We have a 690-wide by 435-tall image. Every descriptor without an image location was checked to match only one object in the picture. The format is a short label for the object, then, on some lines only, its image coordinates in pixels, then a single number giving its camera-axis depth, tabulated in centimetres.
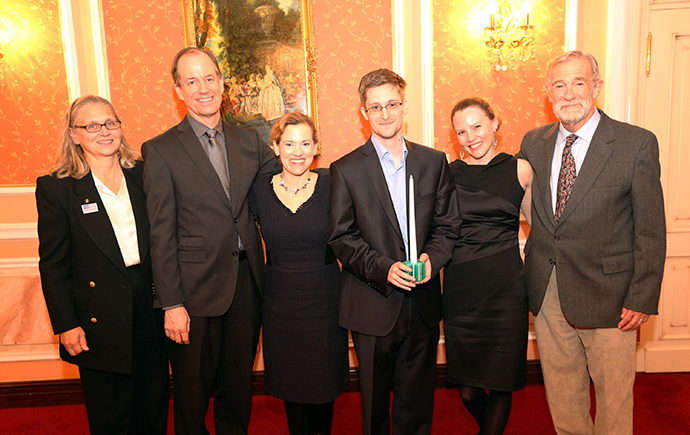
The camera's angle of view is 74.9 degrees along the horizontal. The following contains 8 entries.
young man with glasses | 206
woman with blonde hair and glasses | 215
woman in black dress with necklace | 219
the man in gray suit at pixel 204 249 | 215
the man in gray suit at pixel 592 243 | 204
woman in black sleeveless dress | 223
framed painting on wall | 325
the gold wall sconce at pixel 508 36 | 324
